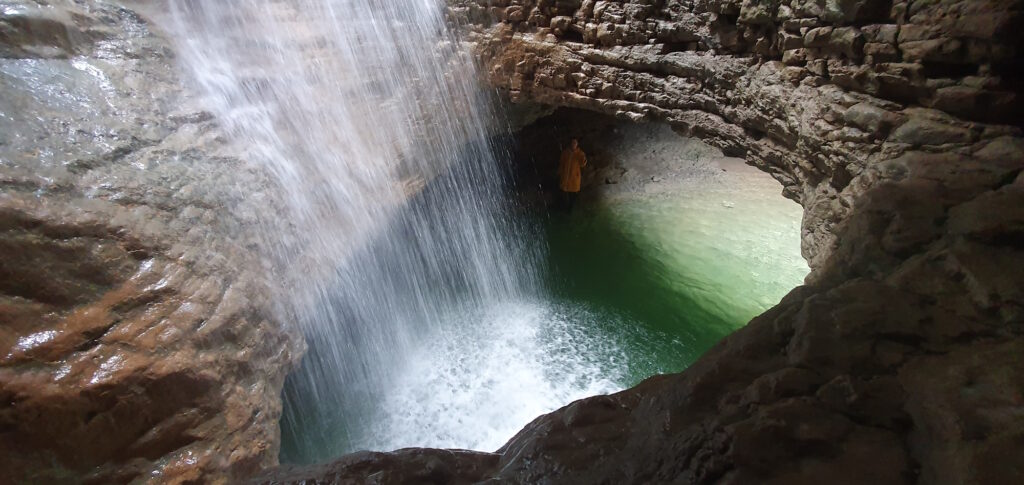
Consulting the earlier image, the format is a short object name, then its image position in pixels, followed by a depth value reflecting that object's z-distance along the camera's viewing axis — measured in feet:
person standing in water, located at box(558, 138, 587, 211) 24.97
